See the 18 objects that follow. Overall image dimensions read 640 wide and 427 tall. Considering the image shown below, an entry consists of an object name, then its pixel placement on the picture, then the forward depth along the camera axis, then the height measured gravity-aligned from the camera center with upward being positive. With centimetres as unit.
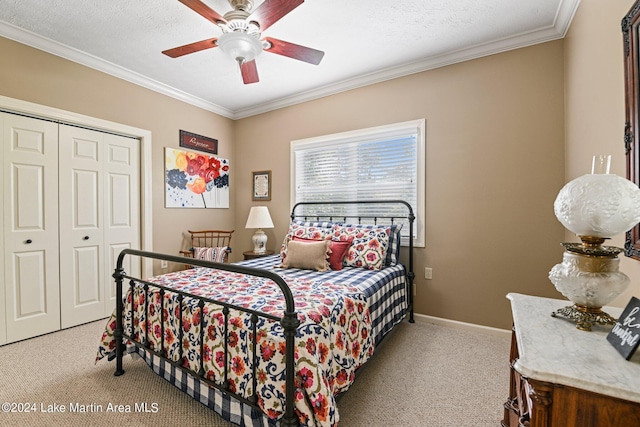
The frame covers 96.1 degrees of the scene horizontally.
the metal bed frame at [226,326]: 117 -59
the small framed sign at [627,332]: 75 -34
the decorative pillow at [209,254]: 350 -57
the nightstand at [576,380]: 66 -41
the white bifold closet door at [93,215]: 281 -9
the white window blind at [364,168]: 302 +48
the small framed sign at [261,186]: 409 +32
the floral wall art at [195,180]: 362 +38
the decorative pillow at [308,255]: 255 -43
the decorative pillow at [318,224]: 316 -18
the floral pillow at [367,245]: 265 -35
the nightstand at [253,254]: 365 -60
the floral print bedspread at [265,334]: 124 -67
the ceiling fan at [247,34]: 178 +122
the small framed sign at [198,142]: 376 +89
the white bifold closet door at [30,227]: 246 -18
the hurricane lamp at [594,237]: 91 -9
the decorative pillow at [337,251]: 262 -40
